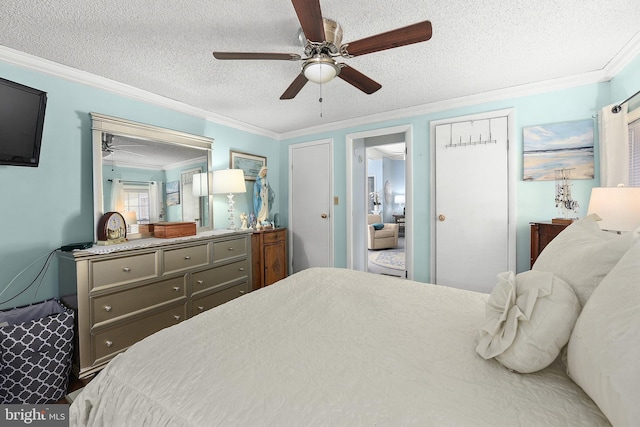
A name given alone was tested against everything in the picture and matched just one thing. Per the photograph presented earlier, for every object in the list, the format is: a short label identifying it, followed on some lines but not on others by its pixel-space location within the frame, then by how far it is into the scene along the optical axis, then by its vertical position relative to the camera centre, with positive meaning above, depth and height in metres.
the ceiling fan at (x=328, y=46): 1.30 +0.91
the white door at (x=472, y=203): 2.83 +0.06
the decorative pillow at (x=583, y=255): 0.80 -0.16
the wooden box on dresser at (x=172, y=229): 2.60 -0.18
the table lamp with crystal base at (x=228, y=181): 3.21 +0.36
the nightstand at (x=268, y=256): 3.42 -0.61
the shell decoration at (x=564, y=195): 2.47 +0.12
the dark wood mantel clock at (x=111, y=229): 2.29 -0.14
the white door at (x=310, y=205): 3.94 +0.07
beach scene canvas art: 2.49 +0.56
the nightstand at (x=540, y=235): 2.19 -0.23
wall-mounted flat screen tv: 1.75 +0.63
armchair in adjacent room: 6.58 -0.66
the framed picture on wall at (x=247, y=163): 3.63 +0.69
